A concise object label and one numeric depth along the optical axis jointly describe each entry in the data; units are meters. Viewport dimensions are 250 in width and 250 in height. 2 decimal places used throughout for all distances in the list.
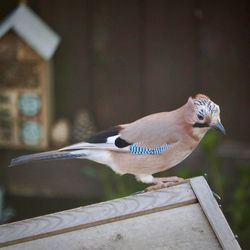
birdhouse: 7.12
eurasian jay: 4.57
